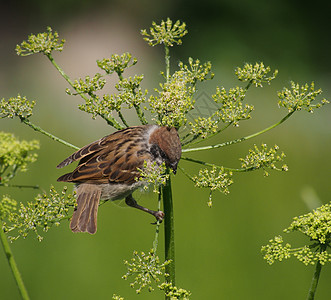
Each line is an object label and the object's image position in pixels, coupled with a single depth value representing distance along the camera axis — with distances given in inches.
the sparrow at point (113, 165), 198.2
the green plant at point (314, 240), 160.2
